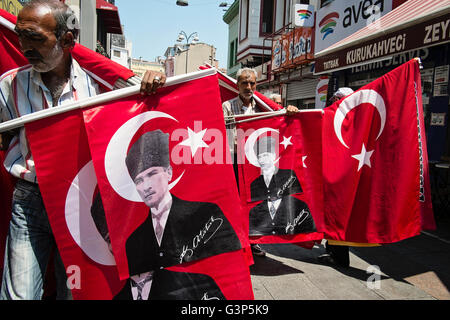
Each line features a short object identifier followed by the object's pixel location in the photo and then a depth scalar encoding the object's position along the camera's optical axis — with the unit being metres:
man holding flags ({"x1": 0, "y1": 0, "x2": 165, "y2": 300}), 1.80
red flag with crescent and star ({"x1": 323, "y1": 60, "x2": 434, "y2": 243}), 3.74
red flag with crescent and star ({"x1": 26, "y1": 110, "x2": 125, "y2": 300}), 1.86
